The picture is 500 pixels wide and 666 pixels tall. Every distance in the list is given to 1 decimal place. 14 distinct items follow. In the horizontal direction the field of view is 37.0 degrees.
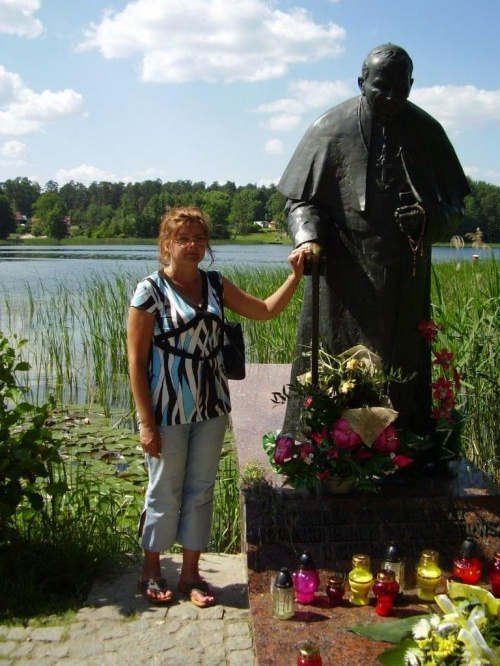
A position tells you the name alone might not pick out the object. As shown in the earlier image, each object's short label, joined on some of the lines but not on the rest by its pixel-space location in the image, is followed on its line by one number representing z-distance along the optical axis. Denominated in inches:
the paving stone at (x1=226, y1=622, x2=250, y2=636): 122.6
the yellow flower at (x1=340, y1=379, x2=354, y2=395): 123.4
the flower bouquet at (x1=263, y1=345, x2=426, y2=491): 123.0
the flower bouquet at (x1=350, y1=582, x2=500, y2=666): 84.2
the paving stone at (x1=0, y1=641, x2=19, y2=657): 116.0
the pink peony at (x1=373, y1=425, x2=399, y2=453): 124.1
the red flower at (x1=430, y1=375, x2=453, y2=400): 135.3
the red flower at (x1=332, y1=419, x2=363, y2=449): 122.4
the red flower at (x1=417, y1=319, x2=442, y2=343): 135.0
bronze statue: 130.9
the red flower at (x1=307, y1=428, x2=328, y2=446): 125.2
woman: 121.2
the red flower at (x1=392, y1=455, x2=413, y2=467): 124.9
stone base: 122.8
